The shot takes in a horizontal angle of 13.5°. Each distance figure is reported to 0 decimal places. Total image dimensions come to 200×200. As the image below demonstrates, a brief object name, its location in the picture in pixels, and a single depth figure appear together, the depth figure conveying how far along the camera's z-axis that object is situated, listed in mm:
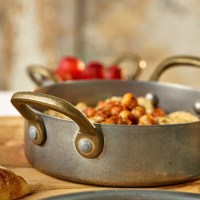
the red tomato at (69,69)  983
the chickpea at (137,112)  720
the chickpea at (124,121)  687
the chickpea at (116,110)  717
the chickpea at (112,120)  680
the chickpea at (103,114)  701
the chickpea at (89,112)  718
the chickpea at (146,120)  697
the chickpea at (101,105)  751
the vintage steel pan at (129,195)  535
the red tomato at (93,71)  986
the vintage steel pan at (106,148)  629
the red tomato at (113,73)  983
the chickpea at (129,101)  747
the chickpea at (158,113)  760
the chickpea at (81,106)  780
